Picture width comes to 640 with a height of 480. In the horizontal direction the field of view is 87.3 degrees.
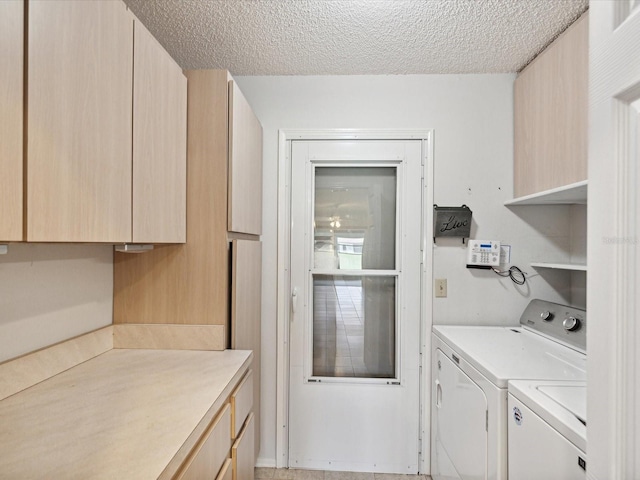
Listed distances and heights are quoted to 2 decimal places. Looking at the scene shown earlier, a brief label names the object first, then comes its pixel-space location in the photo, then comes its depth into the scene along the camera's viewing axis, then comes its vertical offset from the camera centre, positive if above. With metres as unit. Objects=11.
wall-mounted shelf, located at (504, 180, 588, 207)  1.52 +0.24
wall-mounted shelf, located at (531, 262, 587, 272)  1.60 -0.13
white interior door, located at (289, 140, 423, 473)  2.10 -0.42
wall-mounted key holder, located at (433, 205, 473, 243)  2.08 +0.13
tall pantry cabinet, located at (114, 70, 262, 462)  1.55 -0.10
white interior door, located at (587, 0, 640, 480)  0.56 +0.00
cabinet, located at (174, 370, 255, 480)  0.96 -0.73
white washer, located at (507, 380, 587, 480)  0.92 -0.56
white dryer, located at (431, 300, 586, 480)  1.25 -0.56
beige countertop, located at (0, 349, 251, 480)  0.76 -0.51
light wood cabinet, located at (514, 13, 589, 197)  1.52 +0.65
